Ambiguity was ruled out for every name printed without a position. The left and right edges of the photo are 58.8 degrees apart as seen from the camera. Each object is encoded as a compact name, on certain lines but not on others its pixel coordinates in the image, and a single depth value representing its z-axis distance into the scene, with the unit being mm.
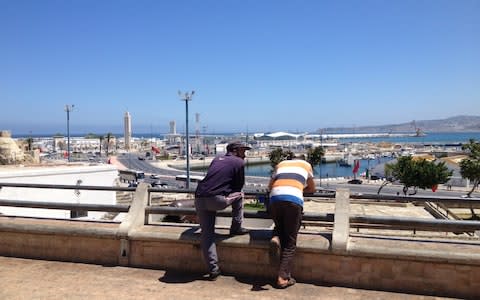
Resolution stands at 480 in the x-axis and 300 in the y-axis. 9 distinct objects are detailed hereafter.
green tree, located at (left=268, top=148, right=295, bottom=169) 57638
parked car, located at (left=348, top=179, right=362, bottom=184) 71250
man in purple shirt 5516
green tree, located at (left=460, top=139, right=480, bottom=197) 41625
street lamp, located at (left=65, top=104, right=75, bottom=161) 53812
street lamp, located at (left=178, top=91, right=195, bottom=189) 41212
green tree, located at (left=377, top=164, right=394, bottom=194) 69819
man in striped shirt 5199
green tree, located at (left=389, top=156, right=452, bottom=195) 47812
